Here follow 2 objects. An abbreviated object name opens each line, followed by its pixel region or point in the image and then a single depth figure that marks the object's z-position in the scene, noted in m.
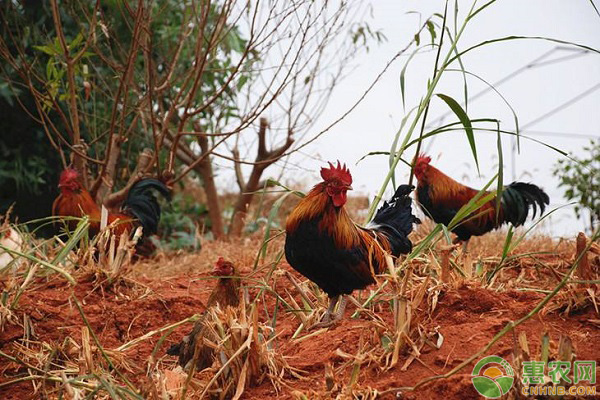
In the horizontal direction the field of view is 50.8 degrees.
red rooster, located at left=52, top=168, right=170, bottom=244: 5.94
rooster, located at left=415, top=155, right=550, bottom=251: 5.60
